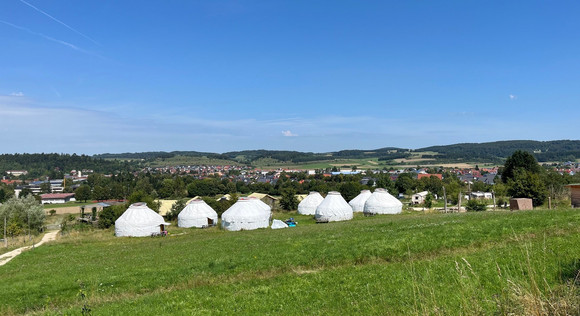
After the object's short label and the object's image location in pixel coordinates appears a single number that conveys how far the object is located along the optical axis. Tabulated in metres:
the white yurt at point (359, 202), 60.75
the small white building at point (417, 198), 81.98
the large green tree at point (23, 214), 53.03
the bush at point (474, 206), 46.17
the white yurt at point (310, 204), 60.56
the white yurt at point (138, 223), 45.50
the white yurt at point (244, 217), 45.88
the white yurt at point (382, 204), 52.09
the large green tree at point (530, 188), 48.88
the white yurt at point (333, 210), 48.25
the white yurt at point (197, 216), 52.00
